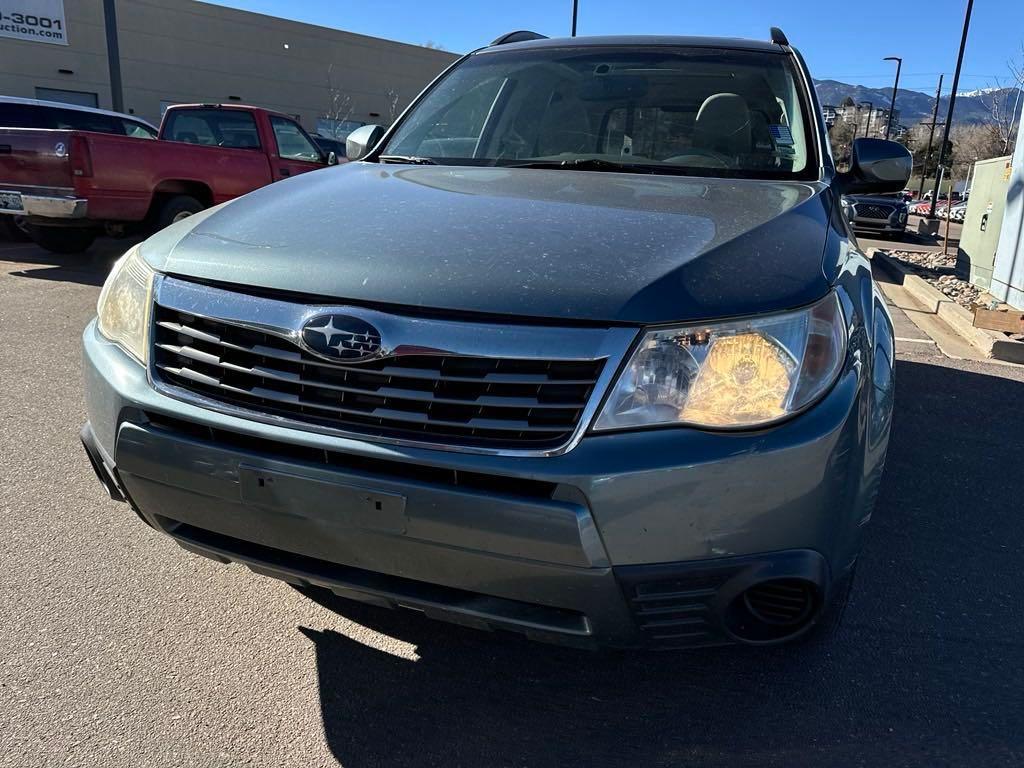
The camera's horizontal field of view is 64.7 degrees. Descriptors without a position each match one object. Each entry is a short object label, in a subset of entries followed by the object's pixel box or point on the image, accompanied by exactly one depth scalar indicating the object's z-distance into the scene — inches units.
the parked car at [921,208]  1651.1
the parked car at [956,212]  1551.4
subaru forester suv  63.6
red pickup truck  303.4
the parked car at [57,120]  384.5
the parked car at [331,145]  713.7
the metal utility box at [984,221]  390.3
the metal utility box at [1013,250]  331.3
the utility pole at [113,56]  702.5
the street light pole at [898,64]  1860.2
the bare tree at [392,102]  1403.8
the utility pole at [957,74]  996.6
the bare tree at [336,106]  1300.0
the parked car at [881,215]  832.3
